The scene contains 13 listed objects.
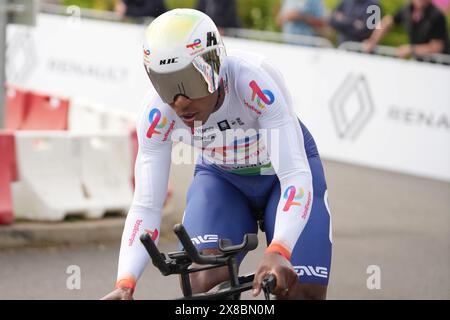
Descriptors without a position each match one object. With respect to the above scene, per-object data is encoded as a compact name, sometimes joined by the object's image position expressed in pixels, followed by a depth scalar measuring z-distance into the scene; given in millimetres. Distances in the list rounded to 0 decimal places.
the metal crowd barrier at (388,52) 14219
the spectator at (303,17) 15672
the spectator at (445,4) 19569
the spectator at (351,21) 14883
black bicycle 4098
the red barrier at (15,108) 13680
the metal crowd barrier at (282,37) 15070
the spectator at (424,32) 14508
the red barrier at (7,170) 9508
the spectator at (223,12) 16297
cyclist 4527
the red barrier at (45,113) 13148
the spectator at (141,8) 16812
